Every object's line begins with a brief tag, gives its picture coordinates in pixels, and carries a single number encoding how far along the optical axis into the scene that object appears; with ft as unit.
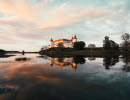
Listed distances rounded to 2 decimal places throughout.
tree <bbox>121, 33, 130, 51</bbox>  321.48
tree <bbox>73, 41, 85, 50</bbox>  502.38
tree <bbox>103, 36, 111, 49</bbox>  365.81
